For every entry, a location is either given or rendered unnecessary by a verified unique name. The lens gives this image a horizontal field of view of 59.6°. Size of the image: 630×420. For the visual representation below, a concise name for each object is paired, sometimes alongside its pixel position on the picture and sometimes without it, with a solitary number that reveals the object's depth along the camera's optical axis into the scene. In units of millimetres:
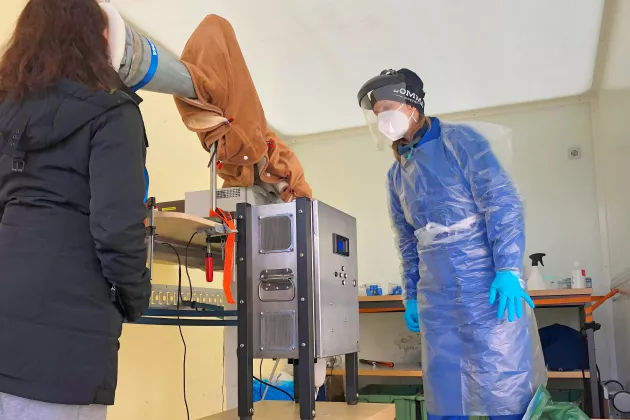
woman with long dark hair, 942
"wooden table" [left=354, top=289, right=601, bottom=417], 2805
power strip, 2080
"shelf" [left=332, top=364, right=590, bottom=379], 3203
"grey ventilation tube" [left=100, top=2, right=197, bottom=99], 1188
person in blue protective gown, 1638
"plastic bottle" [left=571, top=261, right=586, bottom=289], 3168
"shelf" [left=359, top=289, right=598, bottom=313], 2896
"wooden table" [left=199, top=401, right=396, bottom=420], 1581
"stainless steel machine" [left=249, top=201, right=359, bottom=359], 1465
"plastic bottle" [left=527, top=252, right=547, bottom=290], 3127
